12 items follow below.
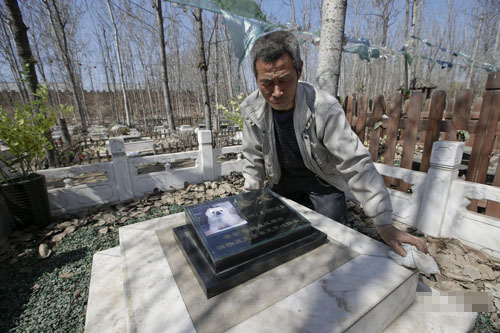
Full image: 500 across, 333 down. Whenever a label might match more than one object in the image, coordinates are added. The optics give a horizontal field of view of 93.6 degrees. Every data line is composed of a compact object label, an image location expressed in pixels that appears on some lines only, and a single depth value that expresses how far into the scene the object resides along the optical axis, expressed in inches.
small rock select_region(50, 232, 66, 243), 119.0
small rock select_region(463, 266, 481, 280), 84.7
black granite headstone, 49.0
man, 56.7
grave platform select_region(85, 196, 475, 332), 41.0
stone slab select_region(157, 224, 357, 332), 41.9
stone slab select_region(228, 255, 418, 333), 39.9
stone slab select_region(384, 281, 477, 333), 48.5
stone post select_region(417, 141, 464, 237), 103.6
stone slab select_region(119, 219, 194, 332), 41.4
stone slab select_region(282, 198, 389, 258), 59.8
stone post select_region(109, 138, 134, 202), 158.6
